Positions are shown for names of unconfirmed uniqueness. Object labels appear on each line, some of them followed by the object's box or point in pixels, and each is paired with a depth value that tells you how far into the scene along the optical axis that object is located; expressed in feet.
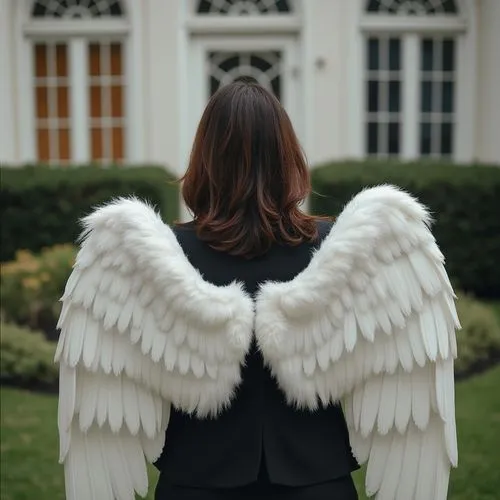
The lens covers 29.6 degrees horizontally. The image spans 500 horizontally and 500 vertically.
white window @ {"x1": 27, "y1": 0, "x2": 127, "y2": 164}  37.86
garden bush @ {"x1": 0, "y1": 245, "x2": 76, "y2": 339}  26.25
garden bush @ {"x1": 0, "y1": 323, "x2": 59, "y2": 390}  22.49
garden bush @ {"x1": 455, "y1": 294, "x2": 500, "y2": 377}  24.13
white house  37.42
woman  7.30
